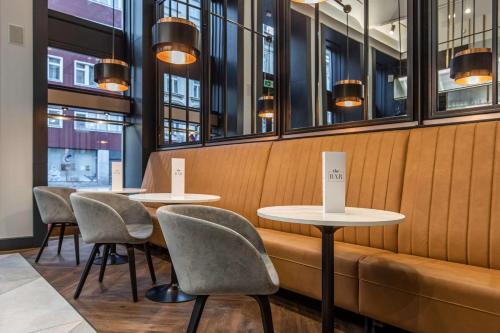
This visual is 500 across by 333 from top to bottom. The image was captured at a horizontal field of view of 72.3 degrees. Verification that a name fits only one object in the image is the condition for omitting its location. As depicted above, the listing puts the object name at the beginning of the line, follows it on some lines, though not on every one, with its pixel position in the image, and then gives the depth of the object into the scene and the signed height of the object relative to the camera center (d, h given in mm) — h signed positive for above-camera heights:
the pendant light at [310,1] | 2531 +1223
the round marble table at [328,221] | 1545 -256
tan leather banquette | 1729 -463
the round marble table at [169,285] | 2610 -1028
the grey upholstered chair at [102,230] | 2627 -497
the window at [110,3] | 5648 +2746
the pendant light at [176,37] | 2830 +1084
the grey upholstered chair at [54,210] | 3930 -507
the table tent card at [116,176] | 4242 -126
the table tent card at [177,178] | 3189 -113
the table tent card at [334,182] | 1839 -86
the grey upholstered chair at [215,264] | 1516 -440
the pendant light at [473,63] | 2922 +890
